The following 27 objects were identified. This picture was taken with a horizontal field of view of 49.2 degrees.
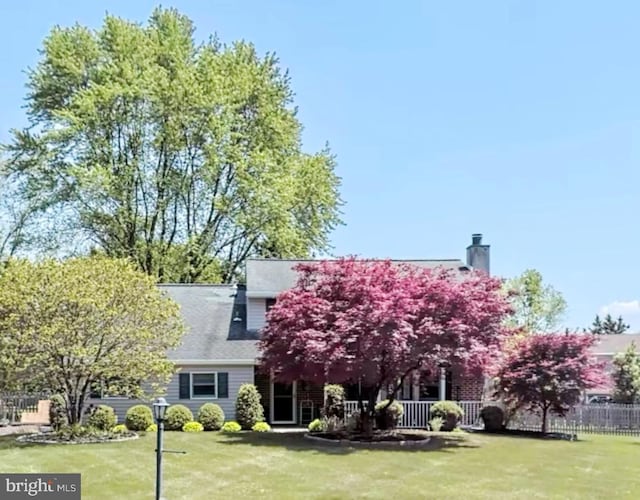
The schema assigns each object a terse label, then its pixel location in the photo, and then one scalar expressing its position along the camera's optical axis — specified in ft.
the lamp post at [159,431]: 33.22
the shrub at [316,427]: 66.41
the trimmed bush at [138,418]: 66.39
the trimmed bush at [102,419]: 64.34
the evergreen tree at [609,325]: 258.78
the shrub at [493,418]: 72.43
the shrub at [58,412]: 63.08
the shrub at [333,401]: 69.46
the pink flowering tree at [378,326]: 56.08
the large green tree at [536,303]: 152.62
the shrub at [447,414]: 71.10
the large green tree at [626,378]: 93.74
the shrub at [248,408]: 69.62
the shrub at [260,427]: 68.44
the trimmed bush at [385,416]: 66.56
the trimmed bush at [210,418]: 68.23
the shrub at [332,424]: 65.67
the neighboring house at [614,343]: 158.19
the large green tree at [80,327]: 55.88
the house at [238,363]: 73.20
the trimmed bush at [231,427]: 67.77
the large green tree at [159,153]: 105.19
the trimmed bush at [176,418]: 67.10
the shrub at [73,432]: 57.16
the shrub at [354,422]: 63.46
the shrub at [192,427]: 66.89
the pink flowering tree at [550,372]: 67.41
